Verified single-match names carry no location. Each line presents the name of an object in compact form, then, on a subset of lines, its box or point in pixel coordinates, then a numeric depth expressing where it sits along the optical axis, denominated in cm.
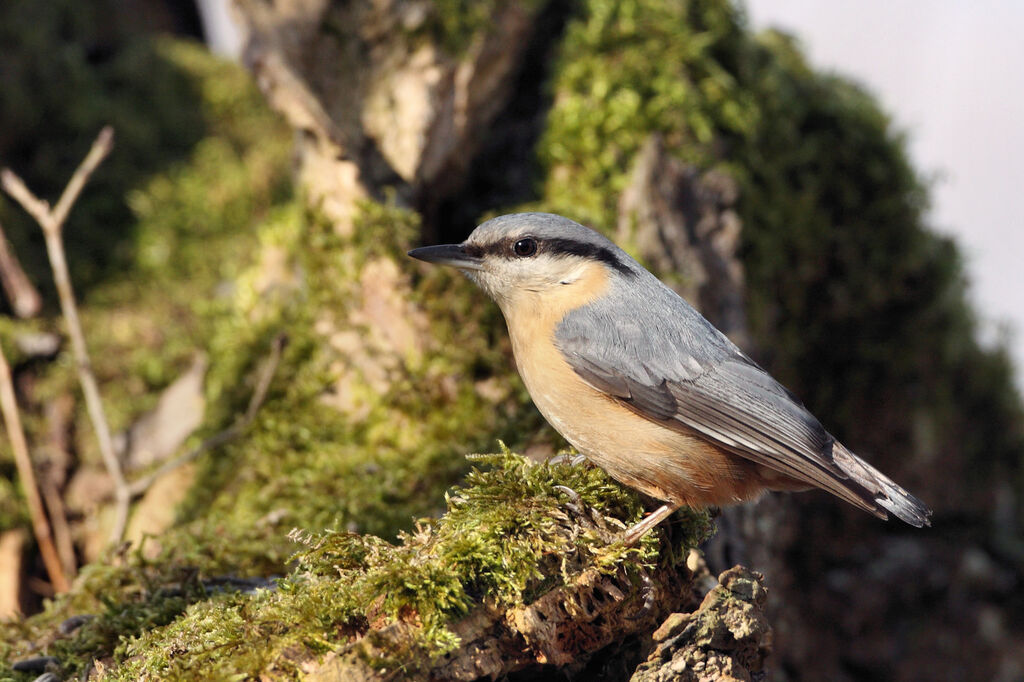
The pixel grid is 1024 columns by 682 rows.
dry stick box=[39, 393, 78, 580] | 741
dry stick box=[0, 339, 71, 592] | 723
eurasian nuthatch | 505
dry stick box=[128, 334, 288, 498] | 695
